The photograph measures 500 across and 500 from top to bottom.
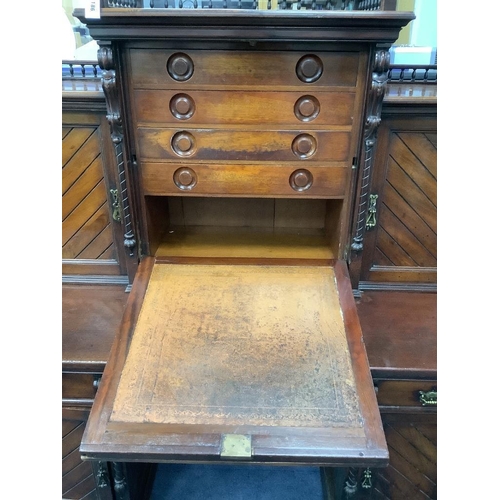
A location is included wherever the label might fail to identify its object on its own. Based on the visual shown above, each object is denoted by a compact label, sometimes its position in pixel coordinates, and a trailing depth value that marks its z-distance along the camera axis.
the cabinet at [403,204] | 1.22
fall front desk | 0.85
